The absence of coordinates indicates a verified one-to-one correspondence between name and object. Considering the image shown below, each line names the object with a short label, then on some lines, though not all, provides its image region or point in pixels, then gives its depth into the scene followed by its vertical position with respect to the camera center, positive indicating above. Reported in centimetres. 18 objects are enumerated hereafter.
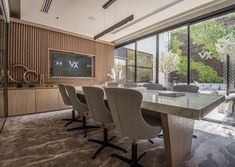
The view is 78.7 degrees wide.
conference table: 110 -46
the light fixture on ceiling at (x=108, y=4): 311 +174
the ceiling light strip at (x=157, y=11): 321 +176
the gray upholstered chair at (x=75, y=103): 255 -40
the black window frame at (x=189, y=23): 339 +165
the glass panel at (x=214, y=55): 356 +70
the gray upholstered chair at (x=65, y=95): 310 -32
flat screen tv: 490 +61
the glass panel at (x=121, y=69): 645 +54
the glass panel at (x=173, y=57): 434 +78
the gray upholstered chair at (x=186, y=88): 269 -14
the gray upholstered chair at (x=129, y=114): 133 -33
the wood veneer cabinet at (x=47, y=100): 425 -58
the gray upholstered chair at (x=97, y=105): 185 -34
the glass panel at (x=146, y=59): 519 +85
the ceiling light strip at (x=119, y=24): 313 +132
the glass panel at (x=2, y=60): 333 +48
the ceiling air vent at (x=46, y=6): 323 +177
